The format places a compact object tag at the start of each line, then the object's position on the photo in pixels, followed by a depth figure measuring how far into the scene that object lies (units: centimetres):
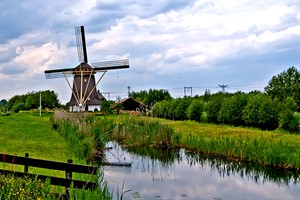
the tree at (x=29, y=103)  5403
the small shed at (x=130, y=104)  5118
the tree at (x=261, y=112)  2439
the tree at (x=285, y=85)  3061
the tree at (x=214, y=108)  3008
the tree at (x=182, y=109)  3591
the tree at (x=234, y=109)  2730
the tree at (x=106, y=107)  4066
